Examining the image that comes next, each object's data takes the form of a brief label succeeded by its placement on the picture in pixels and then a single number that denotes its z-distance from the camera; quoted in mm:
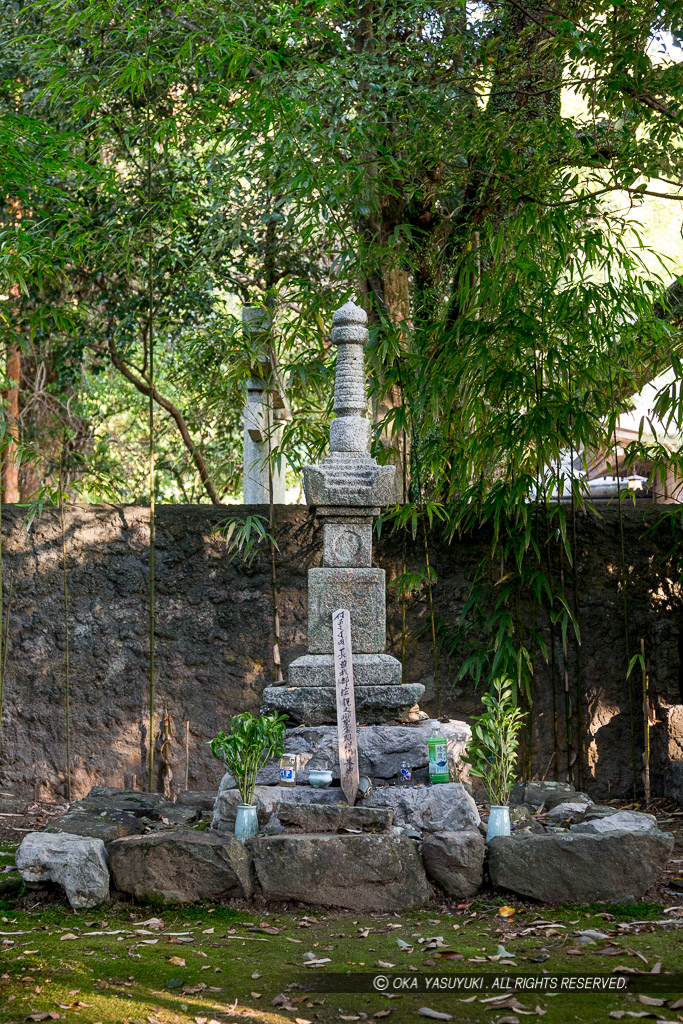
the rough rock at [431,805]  3811
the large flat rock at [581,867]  3471
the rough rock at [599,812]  4074
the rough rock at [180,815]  4367
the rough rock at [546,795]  4516
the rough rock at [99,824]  3885
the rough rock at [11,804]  5035
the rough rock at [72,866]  3402
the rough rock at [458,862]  3518
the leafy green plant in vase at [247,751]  3744
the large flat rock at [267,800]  3850
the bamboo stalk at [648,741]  5058
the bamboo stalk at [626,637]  5146
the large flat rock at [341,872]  3432
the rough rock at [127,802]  4383
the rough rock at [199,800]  4676
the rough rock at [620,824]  3717
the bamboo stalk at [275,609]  5062
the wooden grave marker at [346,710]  3779
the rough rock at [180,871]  3432
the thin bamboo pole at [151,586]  4953
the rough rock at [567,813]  4156
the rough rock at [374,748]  3957
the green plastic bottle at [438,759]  3863
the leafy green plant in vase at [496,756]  3777
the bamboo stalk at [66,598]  5137
